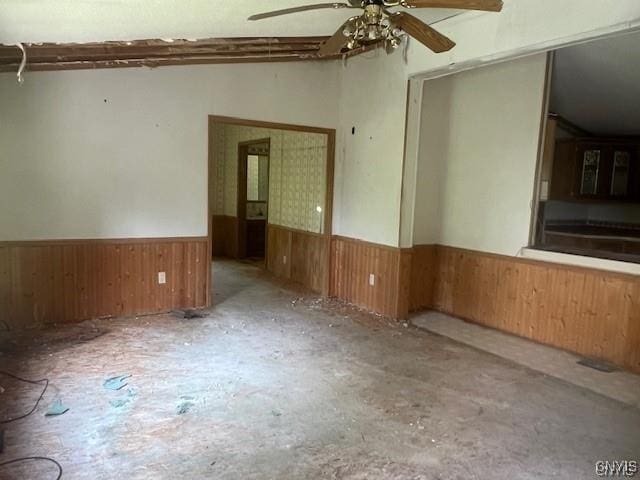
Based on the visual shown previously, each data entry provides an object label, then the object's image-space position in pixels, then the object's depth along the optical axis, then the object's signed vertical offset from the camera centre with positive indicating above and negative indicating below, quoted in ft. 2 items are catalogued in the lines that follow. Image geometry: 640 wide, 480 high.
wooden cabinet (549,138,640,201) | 19.61 +1.26
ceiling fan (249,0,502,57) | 7.87 +3.10
